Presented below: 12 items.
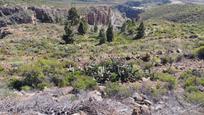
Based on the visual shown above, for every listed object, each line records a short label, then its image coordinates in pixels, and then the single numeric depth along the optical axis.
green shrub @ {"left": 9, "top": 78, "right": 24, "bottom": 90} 6.12
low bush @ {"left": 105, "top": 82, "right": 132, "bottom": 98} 5.24
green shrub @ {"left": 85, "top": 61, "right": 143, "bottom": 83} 6.33
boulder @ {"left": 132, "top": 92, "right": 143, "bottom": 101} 5.08
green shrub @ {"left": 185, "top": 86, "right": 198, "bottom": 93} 5.75
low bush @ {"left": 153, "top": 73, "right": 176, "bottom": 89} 5.96
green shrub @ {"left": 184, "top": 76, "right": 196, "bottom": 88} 6.13
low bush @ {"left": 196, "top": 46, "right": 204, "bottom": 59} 8.80
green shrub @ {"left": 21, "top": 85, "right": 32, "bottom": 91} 5.86
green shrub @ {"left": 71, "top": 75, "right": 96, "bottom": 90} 5.70
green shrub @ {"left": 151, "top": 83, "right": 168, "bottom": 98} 5.37
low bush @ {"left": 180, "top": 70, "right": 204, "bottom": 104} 5.25
